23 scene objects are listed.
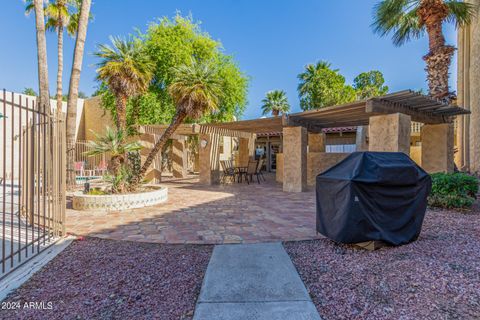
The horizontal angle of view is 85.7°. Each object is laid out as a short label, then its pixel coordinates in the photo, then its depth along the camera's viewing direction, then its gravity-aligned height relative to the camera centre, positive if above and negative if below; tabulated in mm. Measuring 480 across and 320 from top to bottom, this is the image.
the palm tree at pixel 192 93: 7879 +2074
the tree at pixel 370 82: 25038 +7928
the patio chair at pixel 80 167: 13642 -344
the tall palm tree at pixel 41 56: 7228 +3008
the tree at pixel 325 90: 21281 +5871
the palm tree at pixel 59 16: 11597 +6674
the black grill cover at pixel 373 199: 3408 -541
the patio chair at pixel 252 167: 12014 -324
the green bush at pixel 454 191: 5707 -713
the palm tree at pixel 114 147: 6918 +378
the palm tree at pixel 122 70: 8555 +3025
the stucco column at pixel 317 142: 11750 +814
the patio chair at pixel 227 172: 12398 -568
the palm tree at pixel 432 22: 8547 +4964
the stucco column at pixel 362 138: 13406 +1143
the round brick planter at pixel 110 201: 6422 -1033
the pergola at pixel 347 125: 6934 +1106
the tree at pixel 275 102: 27328 +6153
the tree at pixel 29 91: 32897 +8976
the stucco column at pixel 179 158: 15039 +133
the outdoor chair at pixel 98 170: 15116 -557
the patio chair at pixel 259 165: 12444 -263
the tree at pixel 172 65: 15070 +5695
